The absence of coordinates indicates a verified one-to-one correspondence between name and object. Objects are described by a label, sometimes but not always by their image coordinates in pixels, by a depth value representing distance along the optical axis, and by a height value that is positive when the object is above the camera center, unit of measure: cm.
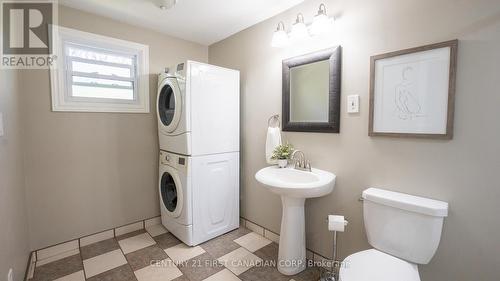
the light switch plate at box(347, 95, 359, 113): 157 +18
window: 195 +53
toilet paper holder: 164 -110
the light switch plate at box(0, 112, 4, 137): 118 +1
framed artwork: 122 +23
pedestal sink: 169 -77
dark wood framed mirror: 168 +31
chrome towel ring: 212 +9
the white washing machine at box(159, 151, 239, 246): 206 -67
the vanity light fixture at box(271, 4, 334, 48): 161 +78
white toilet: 112 -61
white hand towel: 202 -11
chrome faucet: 185 -29
